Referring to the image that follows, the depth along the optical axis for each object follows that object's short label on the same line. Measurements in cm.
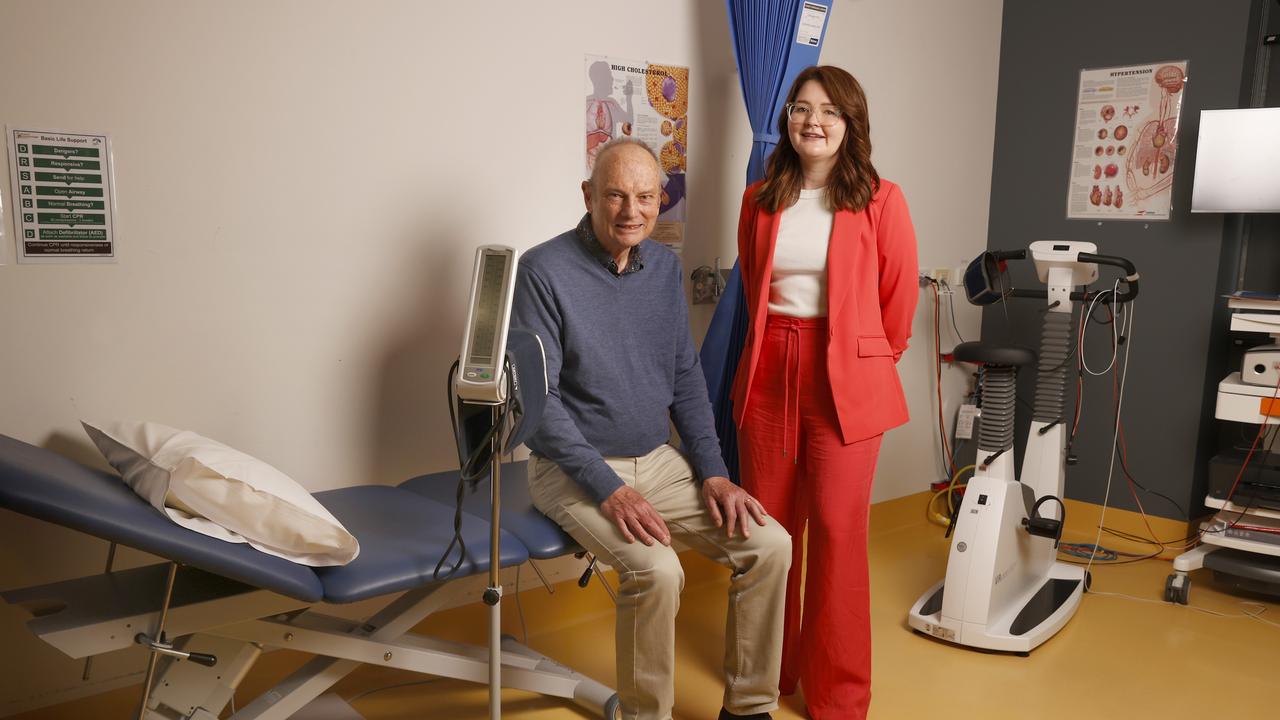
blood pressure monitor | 162
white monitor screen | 330
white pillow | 162
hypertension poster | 370
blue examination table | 151
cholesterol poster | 280
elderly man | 205
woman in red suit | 231
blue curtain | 278
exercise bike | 284
